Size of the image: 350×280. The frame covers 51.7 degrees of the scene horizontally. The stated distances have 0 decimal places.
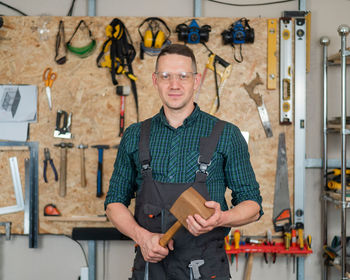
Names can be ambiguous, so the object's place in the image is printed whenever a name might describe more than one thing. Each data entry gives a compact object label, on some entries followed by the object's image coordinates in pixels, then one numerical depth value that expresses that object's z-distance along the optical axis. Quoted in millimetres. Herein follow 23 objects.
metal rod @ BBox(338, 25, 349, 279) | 2254
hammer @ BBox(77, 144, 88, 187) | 2557
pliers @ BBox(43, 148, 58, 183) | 2576
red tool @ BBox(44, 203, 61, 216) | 2572
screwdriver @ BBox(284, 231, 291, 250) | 2472
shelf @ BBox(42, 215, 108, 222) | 2547
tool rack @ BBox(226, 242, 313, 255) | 2449
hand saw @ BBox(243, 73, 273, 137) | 2564
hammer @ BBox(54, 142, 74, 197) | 2557
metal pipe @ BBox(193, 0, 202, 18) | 2654
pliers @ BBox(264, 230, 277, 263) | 2510
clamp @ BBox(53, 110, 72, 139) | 2578
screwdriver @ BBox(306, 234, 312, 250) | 2473
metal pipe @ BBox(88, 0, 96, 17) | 2656
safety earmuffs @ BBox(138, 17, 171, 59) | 2469
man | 1439
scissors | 2584
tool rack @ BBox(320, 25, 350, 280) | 2260
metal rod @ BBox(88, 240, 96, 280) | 2662
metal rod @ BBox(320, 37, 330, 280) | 2602
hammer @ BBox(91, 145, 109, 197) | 2549
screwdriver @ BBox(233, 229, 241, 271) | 2467
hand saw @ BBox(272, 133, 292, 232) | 2547
